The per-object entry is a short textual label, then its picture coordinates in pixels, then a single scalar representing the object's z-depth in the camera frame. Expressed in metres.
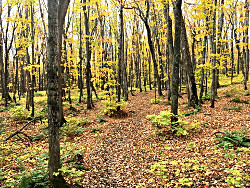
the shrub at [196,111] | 10.29
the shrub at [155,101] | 15.87
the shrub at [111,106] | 12.28
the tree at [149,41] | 13.55
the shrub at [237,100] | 12.51
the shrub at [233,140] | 5.26
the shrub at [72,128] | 9.04
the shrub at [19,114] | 11.87
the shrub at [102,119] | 11.24
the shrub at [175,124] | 7.10
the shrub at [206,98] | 14.61
